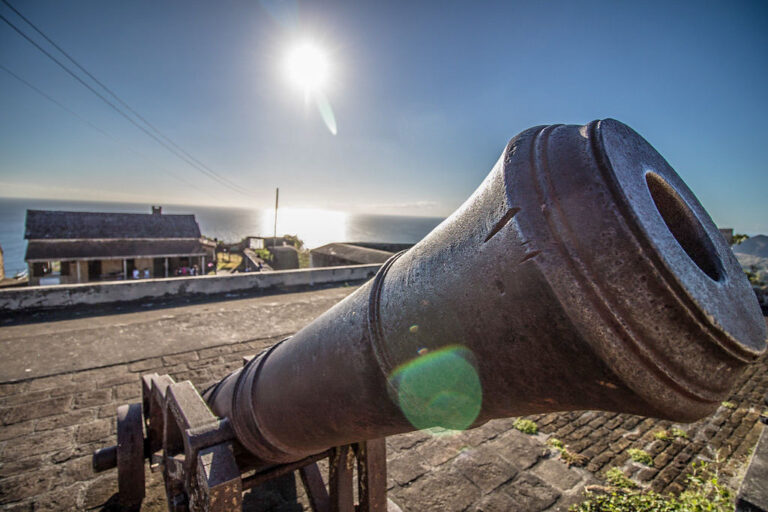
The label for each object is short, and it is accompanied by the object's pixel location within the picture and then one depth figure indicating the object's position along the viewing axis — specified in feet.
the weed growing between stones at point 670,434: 13.28
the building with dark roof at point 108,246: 76.79
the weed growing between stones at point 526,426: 12.75
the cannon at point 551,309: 2.10
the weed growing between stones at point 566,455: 11.19
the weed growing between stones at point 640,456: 11.70
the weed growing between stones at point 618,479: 10.36
